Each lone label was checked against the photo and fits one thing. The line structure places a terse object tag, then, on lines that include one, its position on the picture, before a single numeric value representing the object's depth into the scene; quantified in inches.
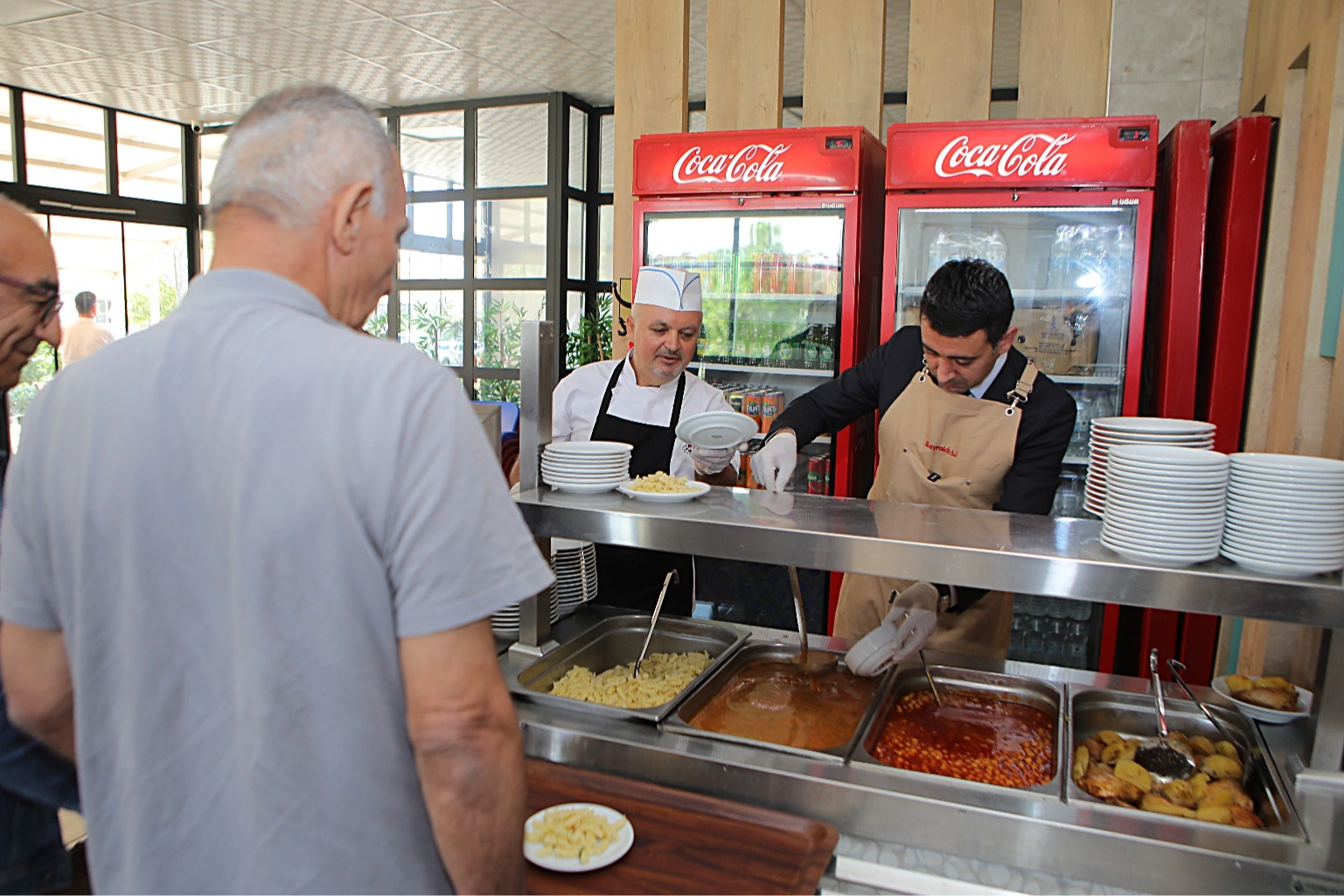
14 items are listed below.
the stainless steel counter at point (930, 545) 58.3
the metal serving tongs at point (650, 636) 85.8
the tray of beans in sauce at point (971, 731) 68.8
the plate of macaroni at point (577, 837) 58.5
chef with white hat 112.3
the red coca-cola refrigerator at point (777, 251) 154.6
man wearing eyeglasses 51.1
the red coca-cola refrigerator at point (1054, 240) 140.5
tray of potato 61.0
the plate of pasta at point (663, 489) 78.9
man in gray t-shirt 37.3
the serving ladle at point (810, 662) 85.6
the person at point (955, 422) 96.1
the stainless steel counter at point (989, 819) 55.8
